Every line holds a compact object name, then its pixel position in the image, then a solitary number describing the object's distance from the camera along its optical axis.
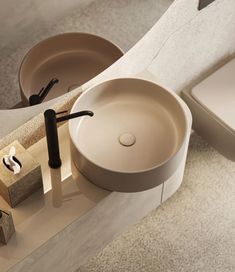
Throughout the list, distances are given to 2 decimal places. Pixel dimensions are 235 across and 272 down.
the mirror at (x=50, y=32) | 2.18
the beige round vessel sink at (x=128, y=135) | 2.34
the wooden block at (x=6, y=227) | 2.23
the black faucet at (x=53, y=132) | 2.23
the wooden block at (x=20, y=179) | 2.29
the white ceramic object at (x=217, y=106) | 2.94
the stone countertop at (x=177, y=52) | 2.47
